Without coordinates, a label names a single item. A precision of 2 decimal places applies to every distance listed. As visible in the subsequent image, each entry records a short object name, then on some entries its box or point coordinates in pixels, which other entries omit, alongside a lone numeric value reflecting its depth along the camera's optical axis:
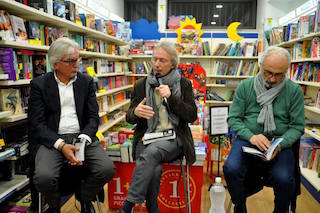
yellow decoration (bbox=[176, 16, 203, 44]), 5.28
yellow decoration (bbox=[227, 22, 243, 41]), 5.22
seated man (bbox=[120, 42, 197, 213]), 1.78
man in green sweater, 1.70
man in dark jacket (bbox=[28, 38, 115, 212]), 1.73
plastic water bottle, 2.31
